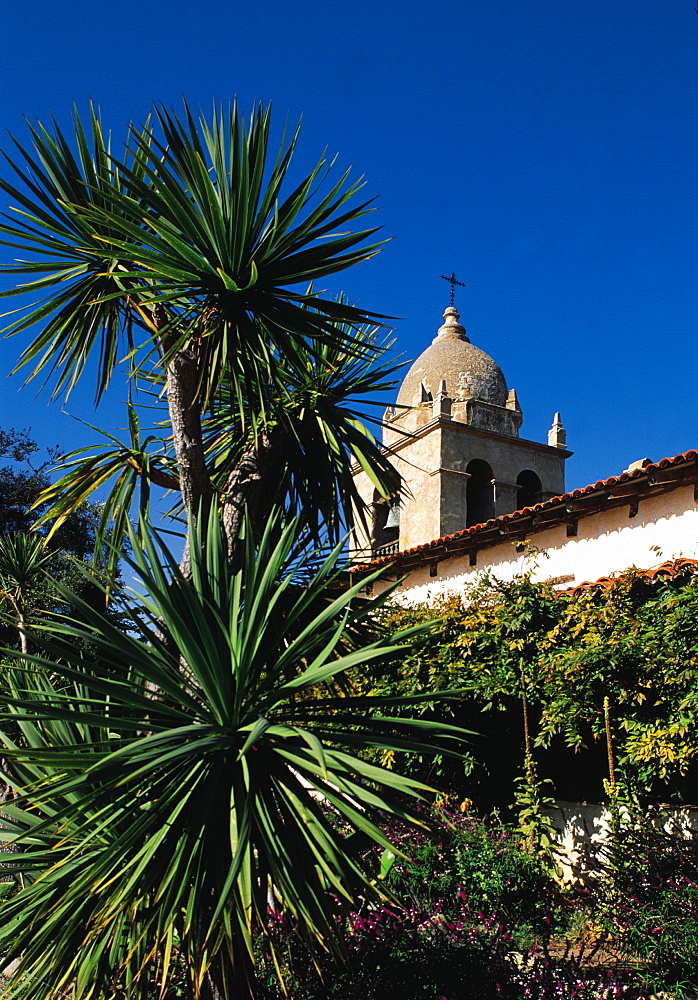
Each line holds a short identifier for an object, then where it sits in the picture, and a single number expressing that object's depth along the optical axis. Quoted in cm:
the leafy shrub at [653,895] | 441
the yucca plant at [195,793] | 290
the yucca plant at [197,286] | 414
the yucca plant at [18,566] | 854
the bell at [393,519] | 1982
